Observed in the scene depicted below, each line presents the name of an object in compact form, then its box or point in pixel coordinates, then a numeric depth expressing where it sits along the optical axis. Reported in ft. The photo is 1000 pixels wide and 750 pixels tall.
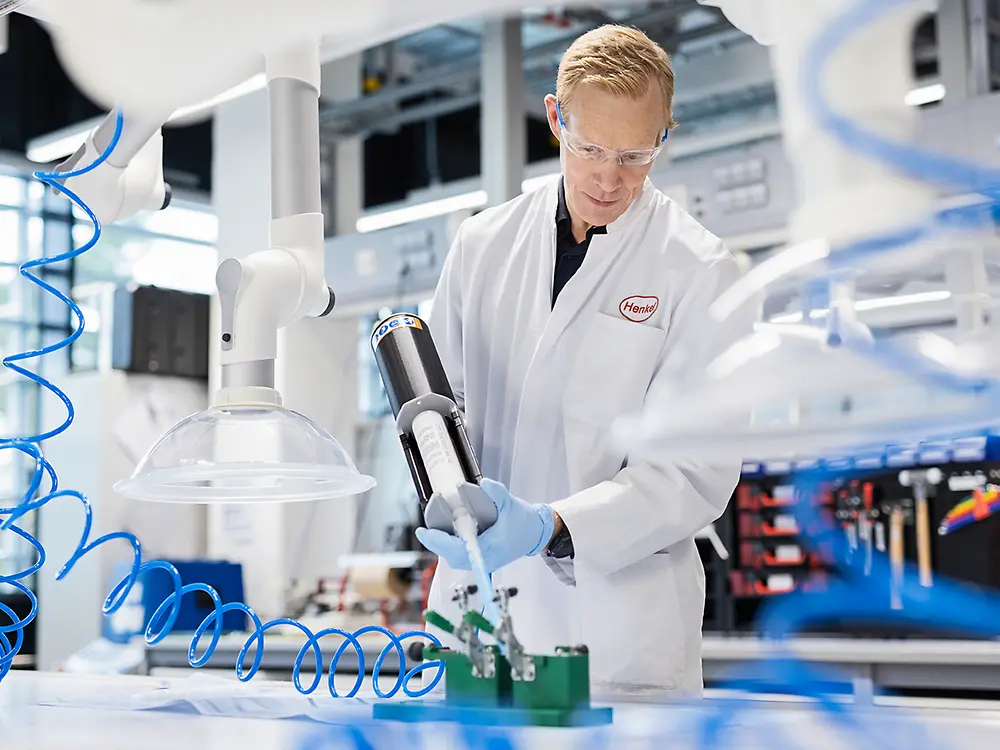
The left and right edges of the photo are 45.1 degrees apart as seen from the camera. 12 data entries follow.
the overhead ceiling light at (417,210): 17.85
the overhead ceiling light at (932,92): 16.12
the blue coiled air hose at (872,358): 2.02
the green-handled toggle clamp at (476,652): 3.34
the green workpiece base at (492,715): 3.09
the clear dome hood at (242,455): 3.71
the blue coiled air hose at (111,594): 4.00
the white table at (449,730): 2.78
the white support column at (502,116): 12.99
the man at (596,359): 4.85
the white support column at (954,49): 11.12
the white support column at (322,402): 16.15
